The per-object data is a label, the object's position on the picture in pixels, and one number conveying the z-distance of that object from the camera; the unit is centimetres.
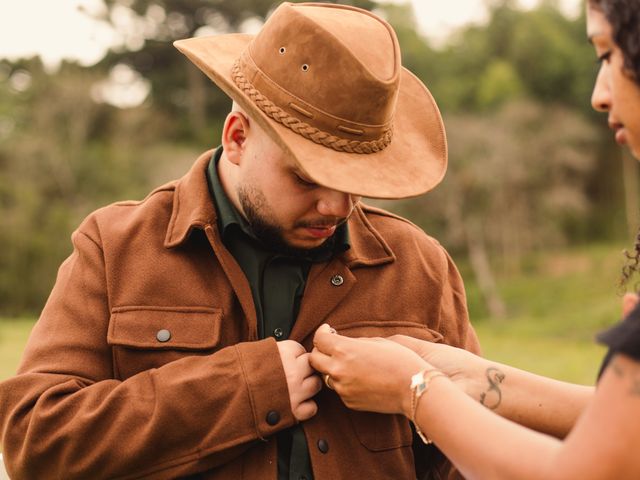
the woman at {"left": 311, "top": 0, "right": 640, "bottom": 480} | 175
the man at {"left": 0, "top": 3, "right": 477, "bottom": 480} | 254
